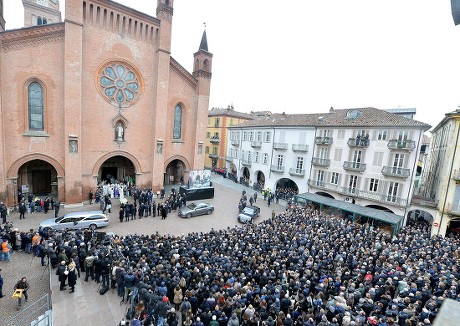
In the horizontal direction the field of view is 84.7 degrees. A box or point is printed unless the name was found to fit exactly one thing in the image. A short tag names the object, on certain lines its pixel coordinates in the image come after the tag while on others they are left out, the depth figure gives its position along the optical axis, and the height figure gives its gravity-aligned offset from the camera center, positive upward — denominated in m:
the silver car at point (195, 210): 21.95 -7.06
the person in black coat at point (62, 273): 10.15 -6.19
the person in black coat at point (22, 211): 18.23 -6.85
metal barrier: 8.34 -7.23
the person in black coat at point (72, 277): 10.20 -6.39
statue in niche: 24.51 -0.71
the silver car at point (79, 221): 16.19 -6.70
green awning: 21.41 -6.04
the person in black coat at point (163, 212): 20.84 -6.95
